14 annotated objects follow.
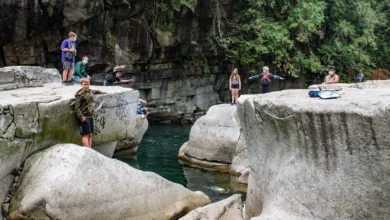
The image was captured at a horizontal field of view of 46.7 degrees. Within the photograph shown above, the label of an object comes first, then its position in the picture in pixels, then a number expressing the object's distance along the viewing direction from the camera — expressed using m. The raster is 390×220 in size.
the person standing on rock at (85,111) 9.52
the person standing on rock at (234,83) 16.34
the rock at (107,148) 11.10
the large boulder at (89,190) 7.55
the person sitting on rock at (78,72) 13.52
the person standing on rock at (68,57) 12.34
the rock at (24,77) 10.75
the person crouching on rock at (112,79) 15.09
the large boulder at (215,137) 13.75
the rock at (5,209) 7.97
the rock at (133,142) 15.04
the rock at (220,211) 7.62
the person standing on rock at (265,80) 14.80
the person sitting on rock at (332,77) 11.34
